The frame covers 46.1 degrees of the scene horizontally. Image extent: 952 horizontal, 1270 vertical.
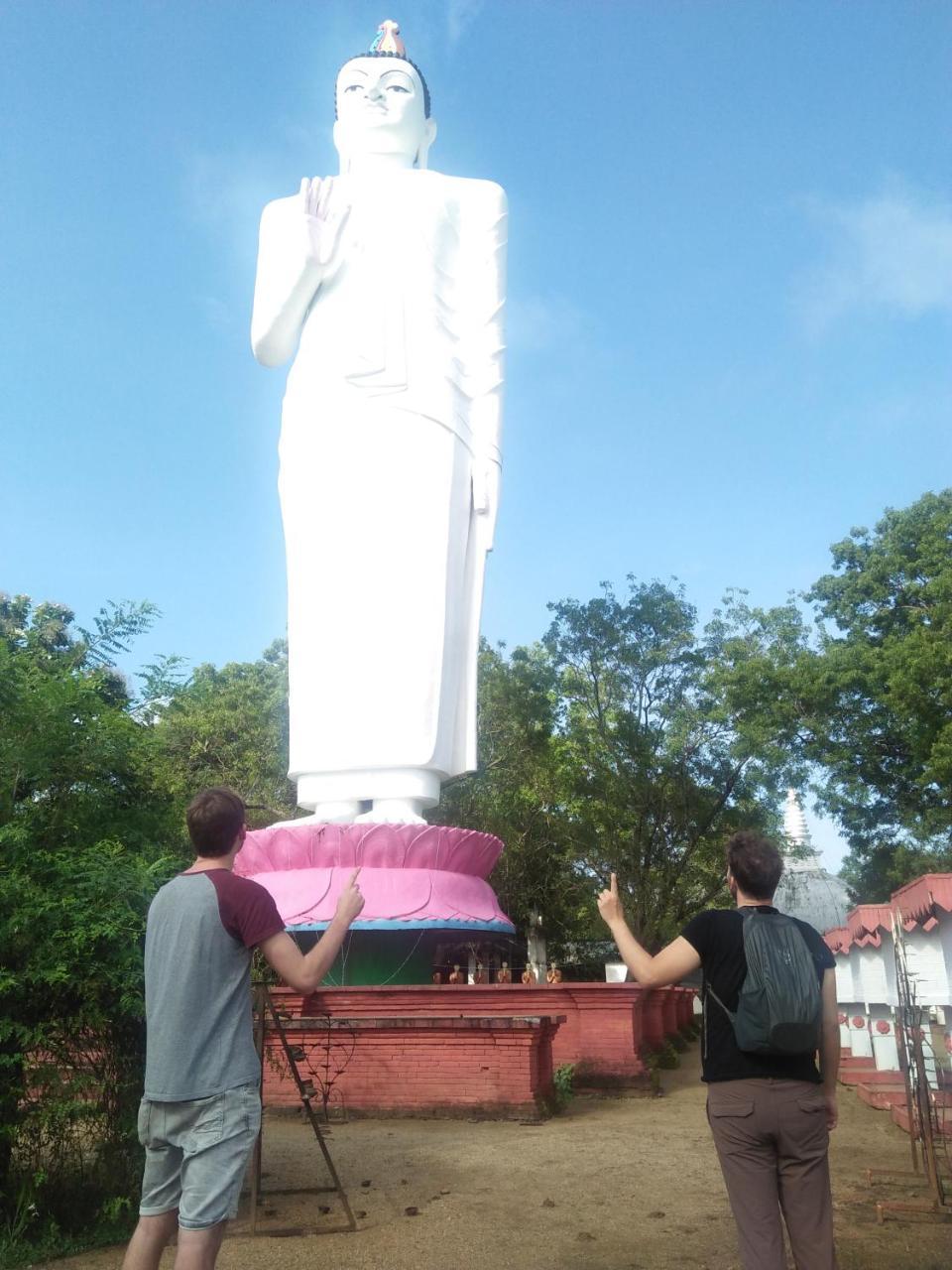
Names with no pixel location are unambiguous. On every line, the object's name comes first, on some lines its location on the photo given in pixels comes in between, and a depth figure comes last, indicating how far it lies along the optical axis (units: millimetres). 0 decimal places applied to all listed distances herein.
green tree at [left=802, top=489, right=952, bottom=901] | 16359
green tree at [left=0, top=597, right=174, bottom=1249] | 4191
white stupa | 38719
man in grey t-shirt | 2535
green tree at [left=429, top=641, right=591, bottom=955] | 19984
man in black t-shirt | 2613
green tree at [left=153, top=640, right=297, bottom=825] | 20234
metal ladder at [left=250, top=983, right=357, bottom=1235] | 4469
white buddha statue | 11117
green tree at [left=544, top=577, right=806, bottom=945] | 18938
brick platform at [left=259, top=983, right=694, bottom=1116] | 7453
